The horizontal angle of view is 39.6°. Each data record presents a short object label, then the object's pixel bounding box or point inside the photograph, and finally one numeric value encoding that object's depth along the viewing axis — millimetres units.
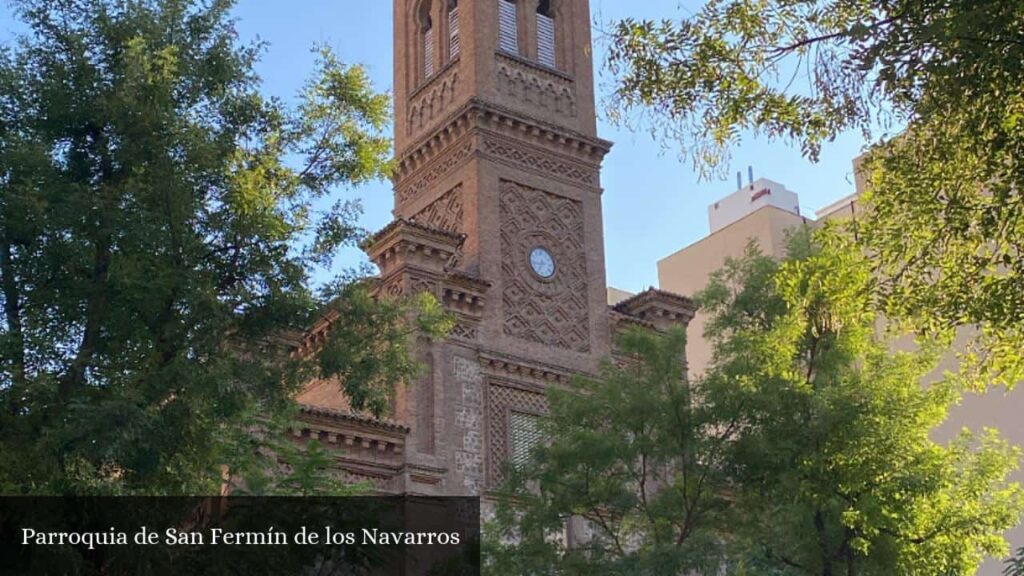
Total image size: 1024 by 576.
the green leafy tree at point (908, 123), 10273
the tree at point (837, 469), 17688
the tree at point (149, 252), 11758
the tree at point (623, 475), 17859
